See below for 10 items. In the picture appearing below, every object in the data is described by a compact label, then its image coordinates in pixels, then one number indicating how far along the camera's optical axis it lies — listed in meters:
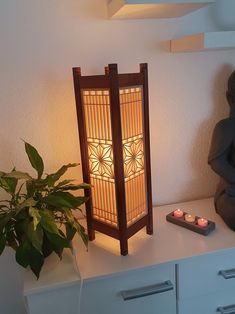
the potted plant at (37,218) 0.85
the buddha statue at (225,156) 1.13
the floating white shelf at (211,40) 0.99
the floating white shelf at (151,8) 0.91
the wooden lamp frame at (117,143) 0.89
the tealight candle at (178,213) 1.19
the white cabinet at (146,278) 0.91
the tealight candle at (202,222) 1.10
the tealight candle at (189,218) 1.15
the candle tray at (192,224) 1.08
